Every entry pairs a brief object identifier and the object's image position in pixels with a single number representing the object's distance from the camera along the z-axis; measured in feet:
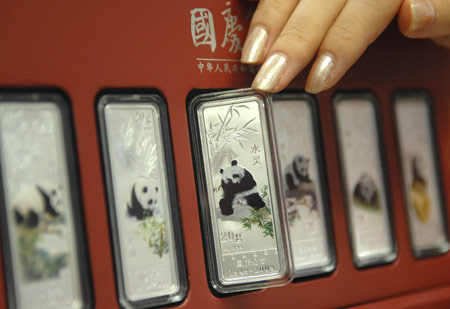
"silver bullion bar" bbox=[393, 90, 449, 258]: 1.34
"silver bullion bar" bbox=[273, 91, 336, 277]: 1.28
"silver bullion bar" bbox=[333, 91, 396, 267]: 1.31
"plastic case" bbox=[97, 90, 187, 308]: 1.20
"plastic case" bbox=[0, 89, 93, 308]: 1.15
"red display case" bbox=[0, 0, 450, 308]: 1.18
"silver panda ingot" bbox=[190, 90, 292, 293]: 1.21
